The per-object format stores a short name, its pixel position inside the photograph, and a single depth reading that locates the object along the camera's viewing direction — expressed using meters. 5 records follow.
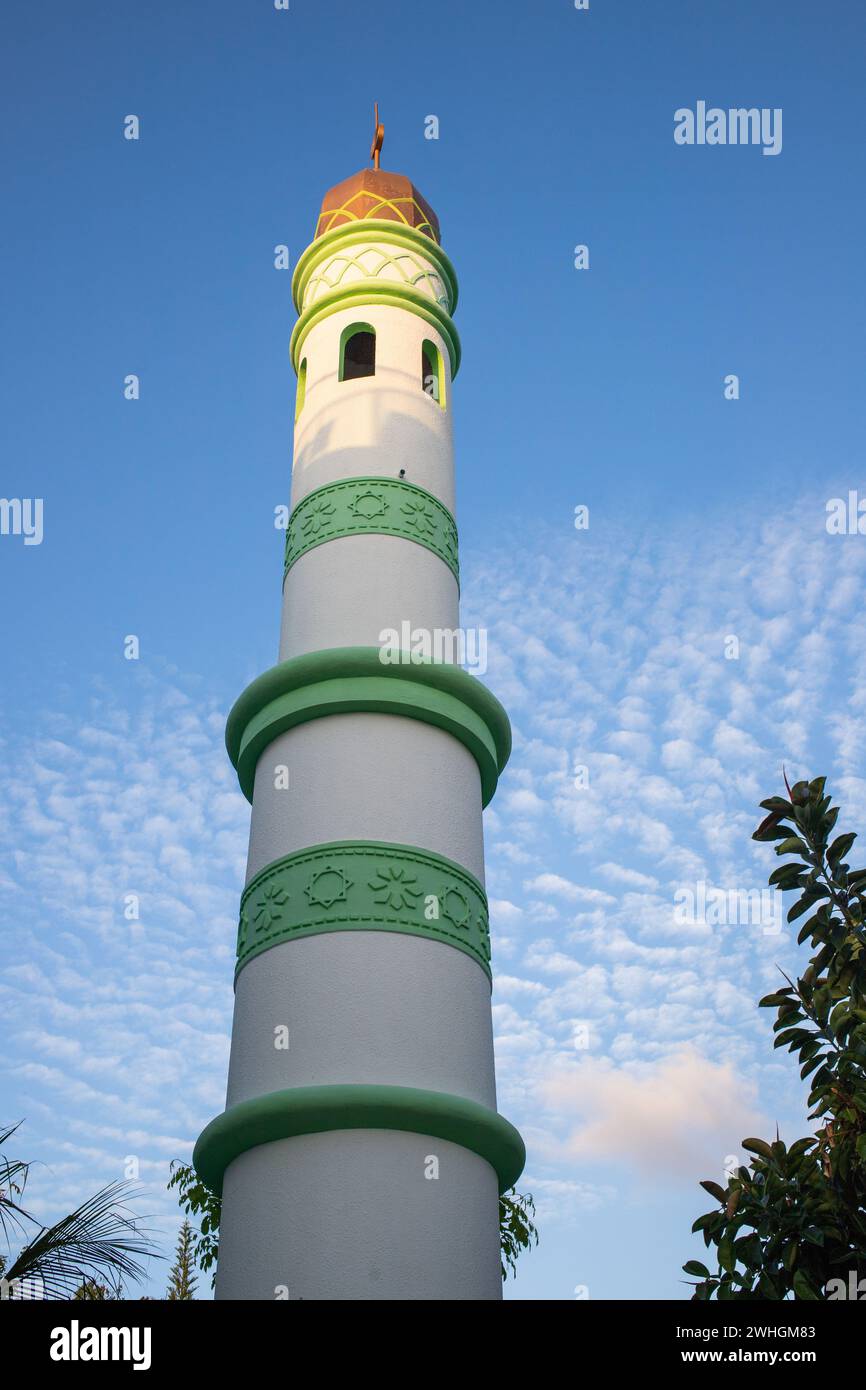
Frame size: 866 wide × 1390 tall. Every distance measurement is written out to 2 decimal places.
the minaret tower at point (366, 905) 7.83
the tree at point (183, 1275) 18.03
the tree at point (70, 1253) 6.80
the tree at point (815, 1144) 7.58
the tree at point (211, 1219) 15.32
